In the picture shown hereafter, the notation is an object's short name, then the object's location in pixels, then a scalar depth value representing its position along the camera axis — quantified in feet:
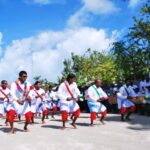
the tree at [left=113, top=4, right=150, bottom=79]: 45.16
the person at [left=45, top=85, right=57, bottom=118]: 38.89
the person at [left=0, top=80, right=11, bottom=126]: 29.13
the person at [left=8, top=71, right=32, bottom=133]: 24.30
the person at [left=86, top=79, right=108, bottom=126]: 28.71
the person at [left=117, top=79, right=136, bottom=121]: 31.61
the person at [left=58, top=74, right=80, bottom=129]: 26.78
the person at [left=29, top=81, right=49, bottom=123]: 33.86
